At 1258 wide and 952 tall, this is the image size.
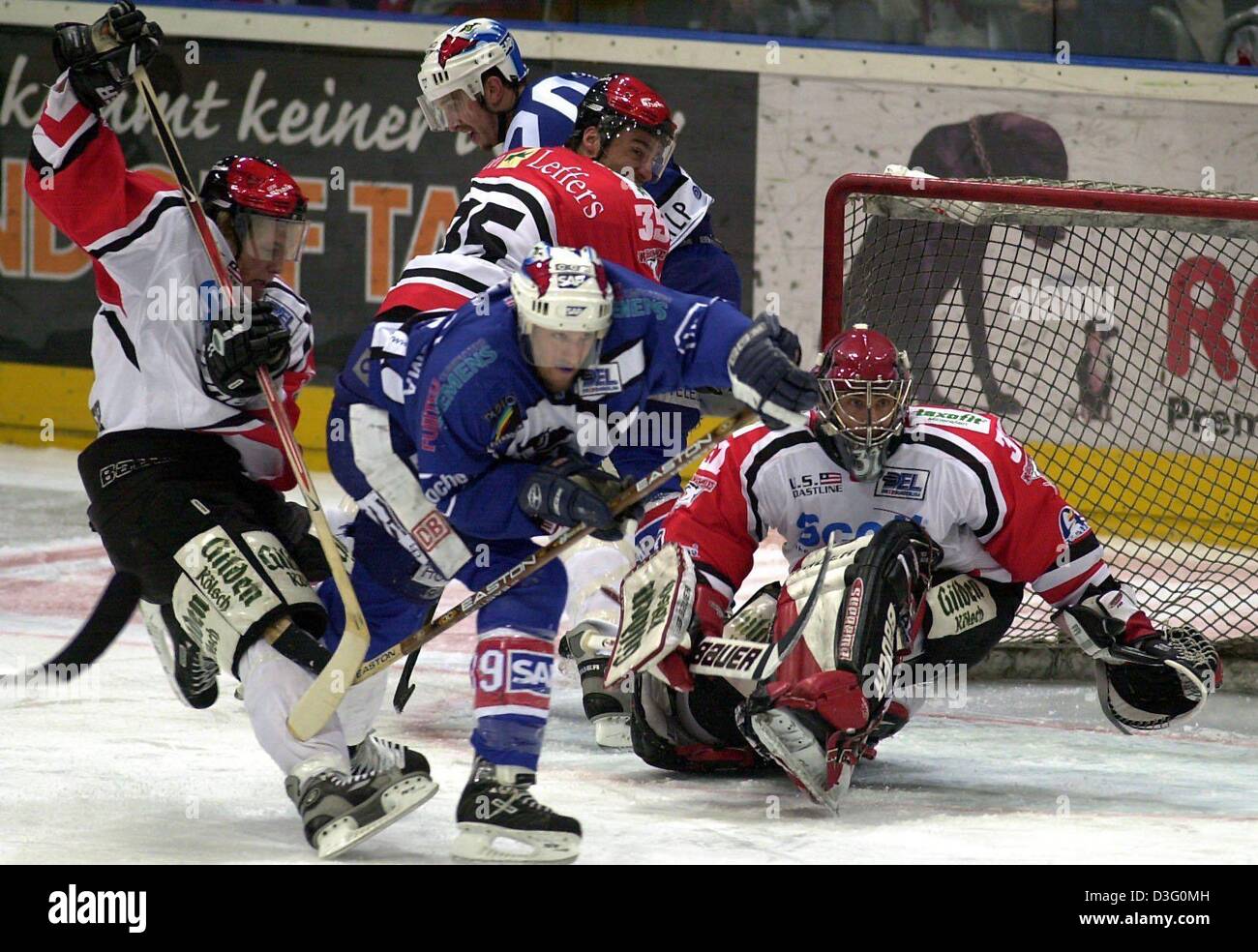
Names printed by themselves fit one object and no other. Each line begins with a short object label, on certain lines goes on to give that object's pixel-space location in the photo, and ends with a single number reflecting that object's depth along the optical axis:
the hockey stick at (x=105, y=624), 7.13
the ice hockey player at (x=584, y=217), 7.36
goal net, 10.70
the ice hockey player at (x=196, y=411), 6.65
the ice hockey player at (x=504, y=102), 8.56
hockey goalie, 7.02
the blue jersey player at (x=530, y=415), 6.02
